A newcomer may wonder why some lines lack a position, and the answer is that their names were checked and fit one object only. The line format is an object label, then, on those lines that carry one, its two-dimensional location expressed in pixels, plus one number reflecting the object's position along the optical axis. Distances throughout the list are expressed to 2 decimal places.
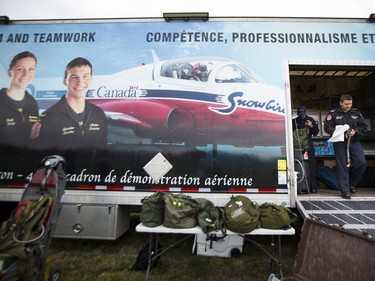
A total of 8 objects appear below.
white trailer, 2.86
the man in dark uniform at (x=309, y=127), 4.07
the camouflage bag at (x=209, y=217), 2.30
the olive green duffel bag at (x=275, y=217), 2.34
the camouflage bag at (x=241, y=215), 2.29
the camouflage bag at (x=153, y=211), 2.40
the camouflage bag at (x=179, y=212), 2.34
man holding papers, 3.22
